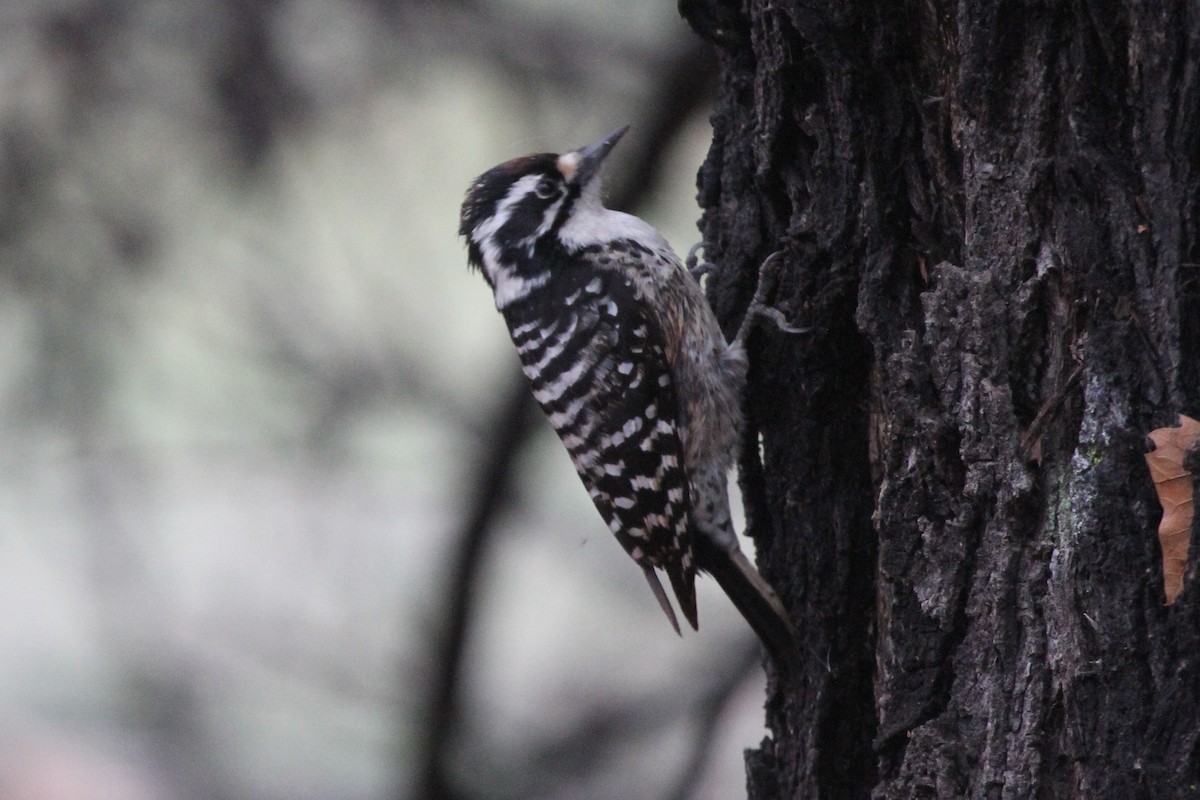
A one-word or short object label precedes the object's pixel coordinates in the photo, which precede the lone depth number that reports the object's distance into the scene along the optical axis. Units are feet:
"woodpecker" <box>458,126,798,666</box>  22.63
